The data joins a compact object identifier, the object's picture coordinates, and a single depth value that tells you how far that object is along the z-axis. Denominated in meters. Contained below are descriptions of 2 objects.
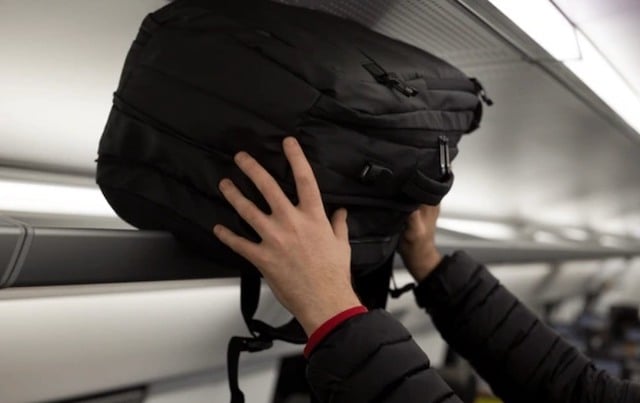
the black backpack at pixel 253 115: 1.06
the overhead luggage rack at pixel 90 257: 1.03
